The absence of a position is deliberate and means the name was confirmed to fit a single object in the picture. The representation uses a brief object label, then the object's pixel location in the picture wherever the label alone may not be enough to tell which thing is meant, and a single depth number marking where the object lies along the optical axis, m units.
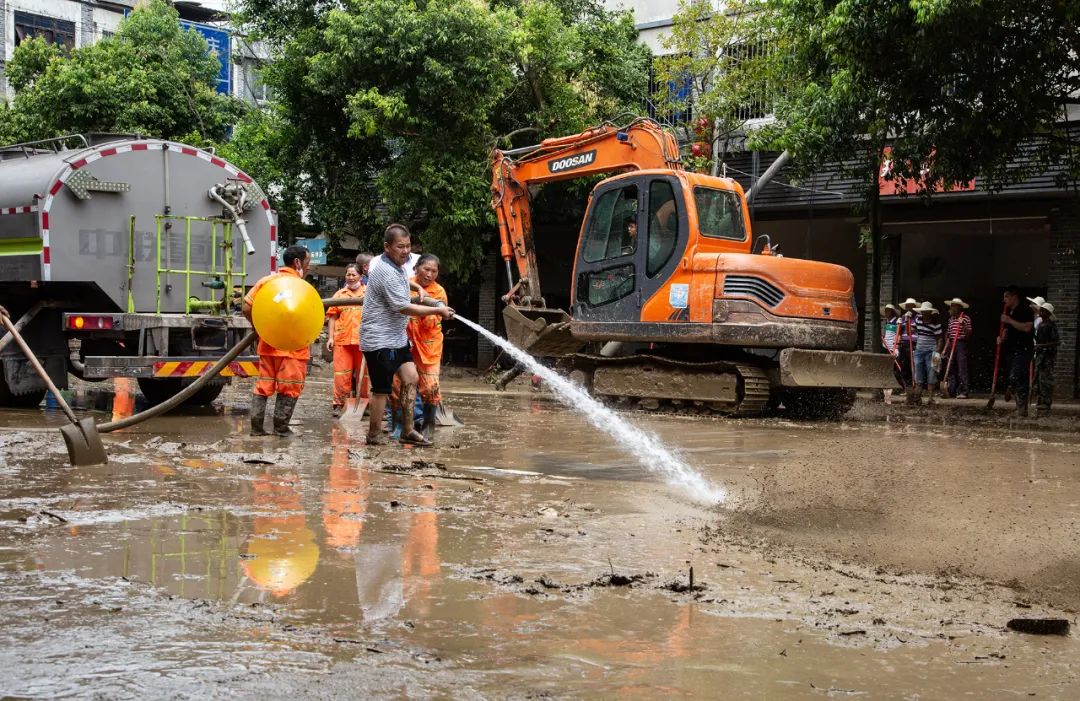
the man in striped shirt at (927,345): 18.92
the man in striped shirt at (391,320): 9.94
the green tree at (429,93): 21.41
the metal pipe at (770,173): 20.36
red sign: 17.00
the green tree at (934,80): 13.91
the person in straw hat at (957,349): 19.42
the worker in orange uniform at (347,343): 12.48
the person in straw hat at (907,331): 19.31
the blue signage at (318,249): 29.96
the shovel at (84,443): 8.32
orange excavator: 14.38
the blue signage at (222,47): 38.28
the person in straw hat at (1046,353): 16.17
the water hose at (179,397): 9.29
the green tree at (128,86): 28.75
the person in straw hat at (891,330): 19.61
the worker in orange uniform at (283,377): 10.64
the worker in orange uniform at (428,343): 10.77
